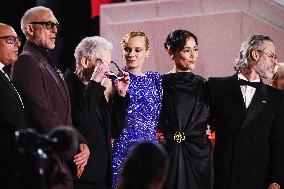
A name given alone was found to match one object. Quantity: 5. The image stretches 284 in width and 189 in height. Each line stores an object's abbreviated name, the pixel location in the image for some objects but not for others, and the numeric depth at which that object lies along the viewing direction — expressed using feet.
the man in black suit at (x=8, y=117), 23.26
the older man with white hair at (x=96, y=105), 31.24
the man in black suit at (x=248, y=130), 32.55
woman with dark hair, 32.50
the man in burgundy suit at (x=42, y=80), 27.81
